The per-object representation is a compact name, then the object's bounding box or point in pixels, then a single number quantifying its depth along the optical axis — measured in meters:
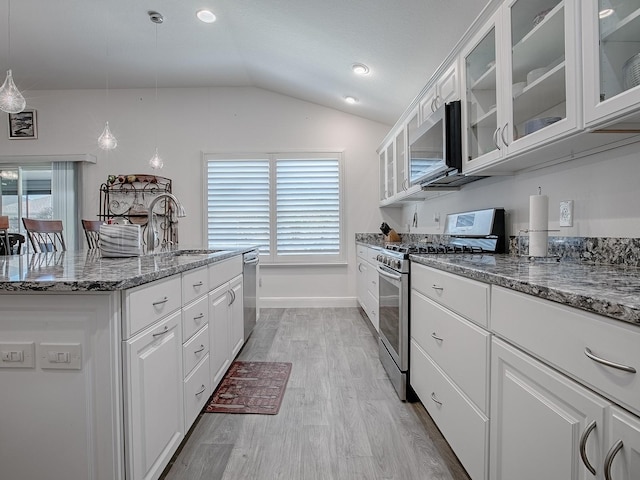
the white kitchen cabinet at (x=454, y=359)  1.17
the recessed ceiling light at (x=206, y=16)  3.05
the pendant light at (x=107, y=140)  3.29
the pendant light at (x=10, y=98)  2.38
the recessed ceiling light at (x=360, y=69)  3.26
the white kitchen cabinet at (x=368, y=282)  3.09
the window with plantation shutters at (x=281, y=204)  4.63
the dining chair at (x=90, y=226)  3.04
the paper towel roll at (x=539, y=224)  1.53
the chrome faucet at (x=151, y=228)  2.16
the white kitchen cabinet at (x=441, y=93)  2.13
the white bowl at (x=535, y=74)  1.39
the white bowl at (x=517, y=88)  1.52
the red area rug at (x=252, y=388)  1.96
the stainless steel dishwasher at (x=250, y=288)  2.94
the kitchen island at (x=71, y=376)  1.03
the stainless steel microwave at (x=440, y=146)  2.10
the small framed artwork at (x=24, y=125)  4.75
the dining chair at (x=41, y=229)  2.69
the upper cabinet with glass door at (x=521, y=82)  1.21
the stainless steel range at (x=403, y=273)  2.01
